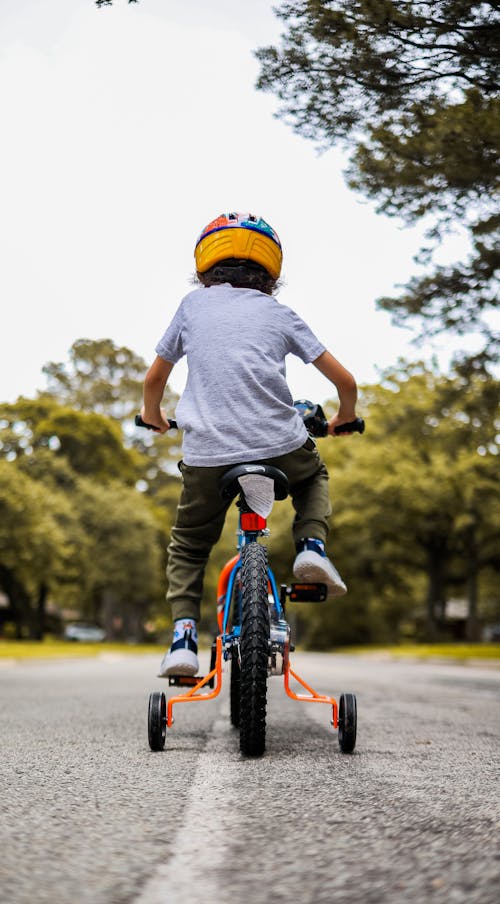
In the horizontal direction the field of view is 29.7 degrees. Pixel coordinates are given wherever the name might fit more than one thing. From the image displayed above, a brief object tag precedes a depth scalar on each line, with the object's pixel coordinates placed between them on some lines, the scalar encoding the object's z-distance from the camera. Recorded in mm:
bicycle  3479
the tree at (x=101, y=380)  44625
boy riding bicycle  3883
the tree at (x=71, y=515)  25609
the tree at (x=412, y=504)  31938
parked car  59188
